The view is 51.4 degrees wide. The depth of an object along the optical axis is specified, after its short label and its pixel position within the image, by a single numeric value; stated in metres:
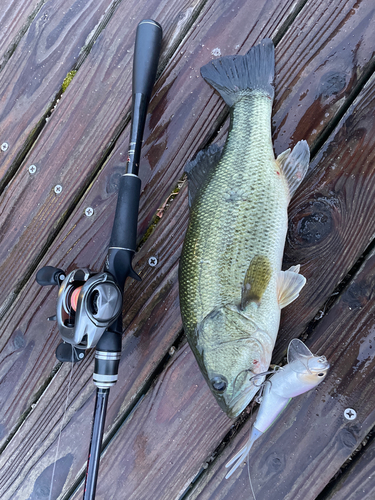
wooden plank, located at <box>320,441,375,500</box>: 0.42
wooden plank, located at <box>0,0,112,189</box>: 0.50
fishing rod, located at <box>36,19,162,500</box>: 0.37
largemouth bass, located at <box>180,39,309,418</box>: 0.39
